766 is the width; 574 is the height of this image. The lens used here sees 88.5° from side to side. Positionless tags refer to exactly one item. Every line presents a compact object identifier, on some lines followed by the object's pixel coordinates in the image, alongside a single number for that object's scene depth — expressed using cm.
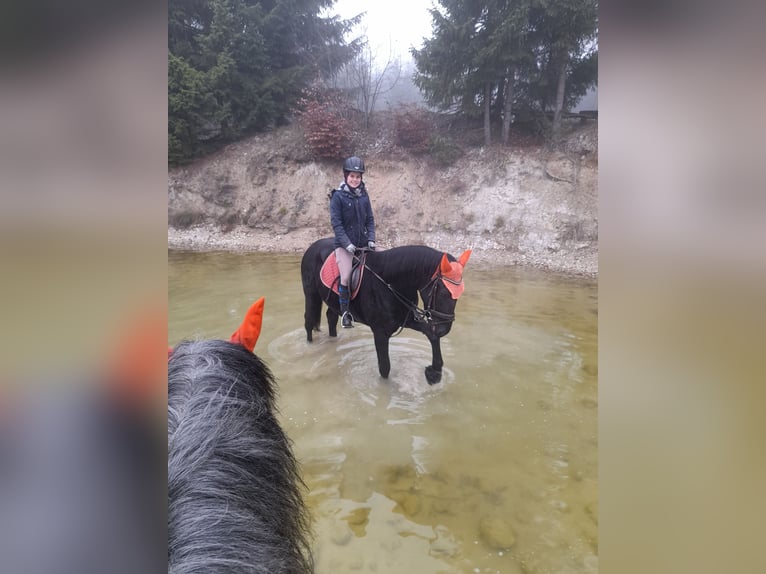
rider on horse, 381
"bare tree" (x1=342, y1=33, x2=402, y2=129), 1295
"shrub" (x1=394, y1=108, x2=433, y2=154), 1176
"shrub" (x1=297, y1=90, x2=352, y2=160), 1185
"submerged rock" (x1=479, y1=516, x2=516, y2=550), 204
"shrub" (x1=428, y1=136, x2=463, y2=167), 1132
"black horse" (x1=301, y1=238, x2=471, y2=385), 332
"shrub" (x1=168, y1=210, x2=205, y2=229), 1159
